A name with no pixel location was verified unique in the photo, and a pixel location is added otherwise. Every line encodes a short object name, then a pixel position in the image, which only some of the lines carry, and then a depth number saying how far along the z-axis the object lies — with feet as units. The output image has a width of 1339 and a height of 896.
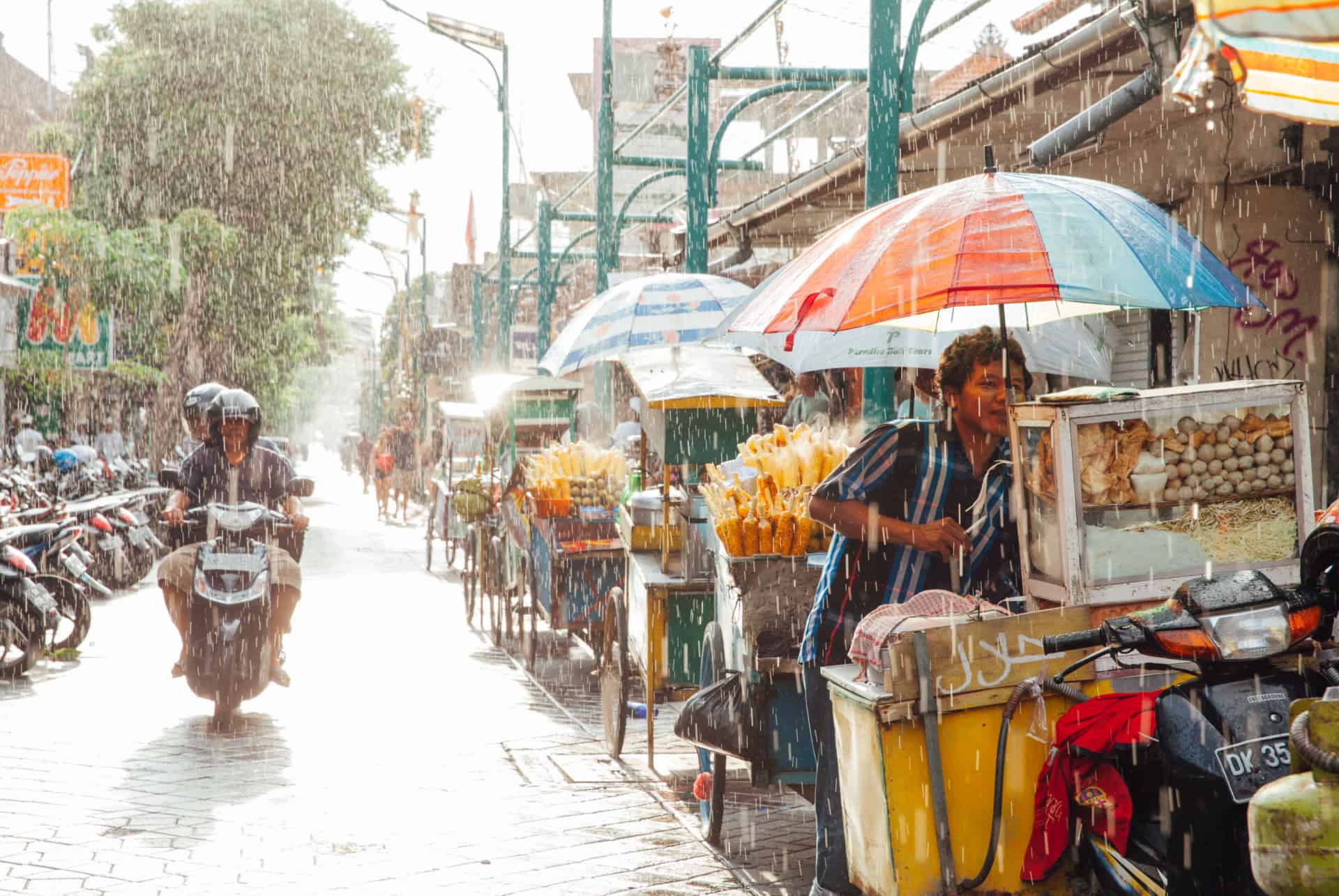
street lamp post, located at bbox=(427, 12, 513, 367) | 68.85
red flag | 198.18
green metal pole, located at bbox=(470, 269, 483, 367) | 107.26
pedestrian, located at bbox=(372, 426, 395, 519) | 95.35
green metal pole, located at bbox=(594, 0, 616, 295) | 50.75
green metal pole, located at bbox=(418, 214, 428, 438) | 141.08
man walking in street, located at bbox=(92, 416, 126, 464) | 79.77
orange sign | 74.69
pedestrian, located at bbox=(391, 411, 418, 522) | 93.35
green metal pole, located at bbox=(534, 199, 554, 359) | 71.00
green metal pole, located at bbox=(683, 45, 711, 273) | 39.91
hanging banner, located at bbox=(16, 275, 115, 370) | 69.77
